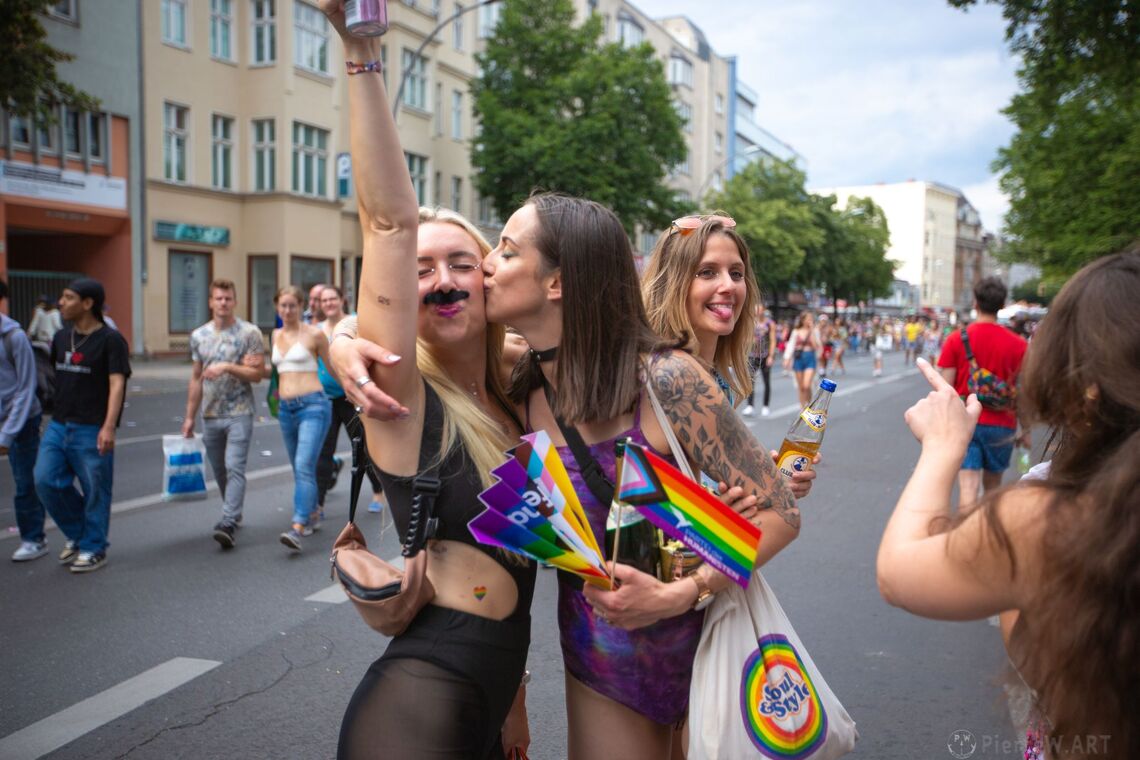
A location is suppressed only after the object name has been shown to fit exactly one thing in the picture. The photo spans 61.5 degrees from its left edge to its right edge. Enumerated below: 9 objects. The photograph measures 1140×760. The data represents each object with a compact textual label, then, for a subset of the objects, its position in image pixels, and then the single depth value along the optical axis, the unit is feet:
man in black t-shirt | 20.66
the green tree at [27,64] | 43.57
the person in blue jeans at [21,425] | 21.08
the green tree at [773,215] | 151.94
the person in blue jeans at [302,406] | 23.49
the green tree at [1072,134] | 46.01
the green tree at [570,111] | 106.52
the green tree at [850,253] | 189.16
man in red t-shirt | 21.04
